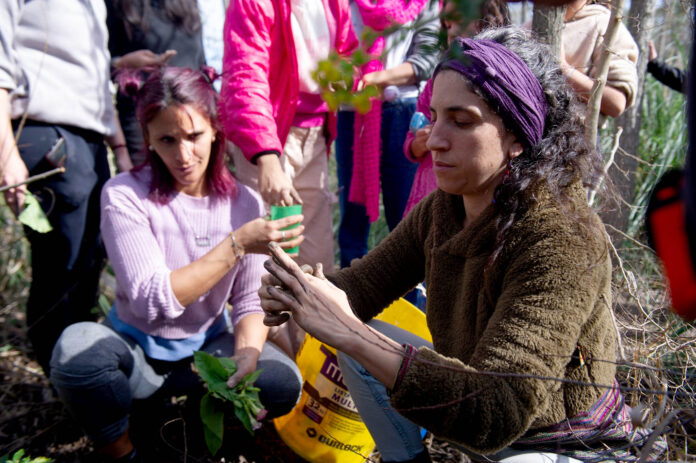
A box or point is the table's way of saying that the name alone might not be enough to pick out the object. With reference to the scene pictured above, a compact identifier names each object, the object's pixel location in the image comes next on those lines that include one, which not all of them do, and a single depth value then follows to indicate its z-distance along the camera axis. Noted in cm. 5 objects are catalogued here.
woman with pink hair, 184
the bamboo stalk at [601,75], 161
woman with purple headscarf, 115
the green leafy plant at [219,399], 168
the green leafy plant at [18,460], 129
